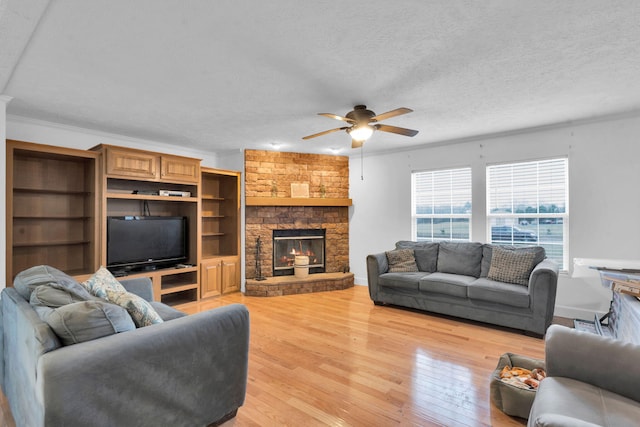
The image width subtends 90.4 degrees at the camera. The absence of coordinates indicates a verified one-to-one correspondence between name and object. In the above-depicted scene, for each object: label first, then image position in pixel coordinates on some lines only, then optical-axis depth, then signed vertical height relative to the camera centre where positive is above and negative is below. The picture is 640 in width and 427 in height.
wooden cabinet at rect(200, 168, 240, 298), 5.12 -0.28
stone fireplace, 5.48 +0.11
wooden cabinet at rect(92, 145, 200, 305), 4.04 +0.27
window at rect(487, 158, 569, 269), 4.18 +0.13
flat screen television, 4.11 -0.37
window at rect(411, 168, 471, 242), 4.98 +0.16
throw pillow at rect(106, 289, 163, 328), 1.86 -0.56
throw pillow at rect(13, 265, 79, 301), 1.88 -0.40
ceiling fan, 3.13 +0.90
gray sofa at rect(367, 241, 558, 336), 3.44 -0.85
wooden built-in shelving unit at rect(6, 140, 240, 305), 3.71 +0.15
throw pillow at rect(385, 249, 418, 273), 4.69 -0.69
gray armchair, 1.37 -0.84
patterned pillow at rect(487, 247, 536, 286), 3.76 -0.63
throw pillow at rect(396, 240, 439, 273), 4.72 -0.62
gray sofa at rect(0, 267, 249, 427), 1.36 -0.78
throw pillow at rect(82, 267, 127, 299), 2.15 -0.50
